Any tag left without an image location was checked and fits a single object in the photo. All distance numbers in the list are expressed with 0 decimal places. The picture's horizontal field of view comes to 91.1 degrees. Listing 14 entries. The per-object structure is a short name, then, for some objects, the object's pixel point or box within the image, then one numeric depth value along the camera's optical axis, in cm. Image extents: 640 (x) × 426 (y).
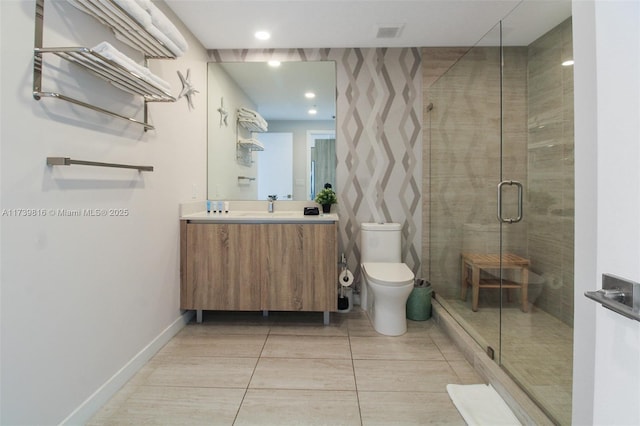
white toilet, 227
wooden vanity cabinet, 239
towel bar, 123
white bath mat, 143
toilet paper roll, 274
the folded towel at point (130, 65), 127
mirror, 291
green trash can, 261
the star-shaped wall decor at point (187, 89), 225
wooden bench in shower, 189
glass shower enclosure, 162
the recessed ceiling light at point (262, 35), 256
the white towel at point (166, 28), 157
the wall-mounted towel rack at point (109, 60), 119
